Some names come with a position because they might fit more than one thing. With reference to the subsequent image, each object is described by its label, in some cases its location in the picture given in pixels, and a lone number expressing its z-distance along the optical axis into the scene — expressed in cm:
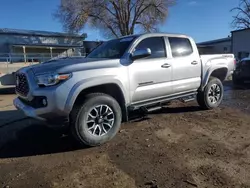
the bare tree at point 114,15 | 2587
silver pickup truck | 291
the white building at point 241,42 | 2411
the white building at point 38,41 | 2169
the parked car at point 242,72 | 833
